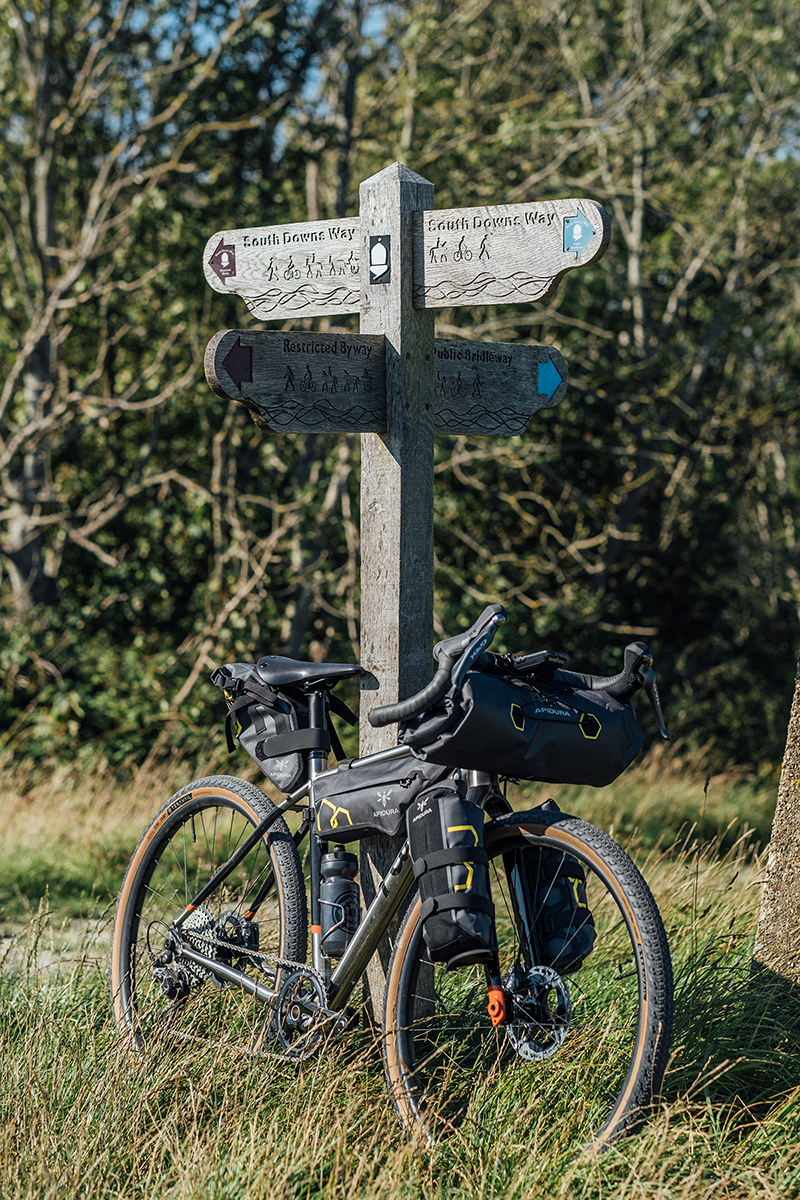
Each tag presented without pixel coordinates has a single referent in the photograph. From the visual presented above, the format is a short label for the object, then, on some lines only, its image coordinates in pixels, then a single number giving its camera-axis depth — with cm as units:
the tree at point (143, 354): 1720
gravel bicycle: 500
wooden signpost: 584
